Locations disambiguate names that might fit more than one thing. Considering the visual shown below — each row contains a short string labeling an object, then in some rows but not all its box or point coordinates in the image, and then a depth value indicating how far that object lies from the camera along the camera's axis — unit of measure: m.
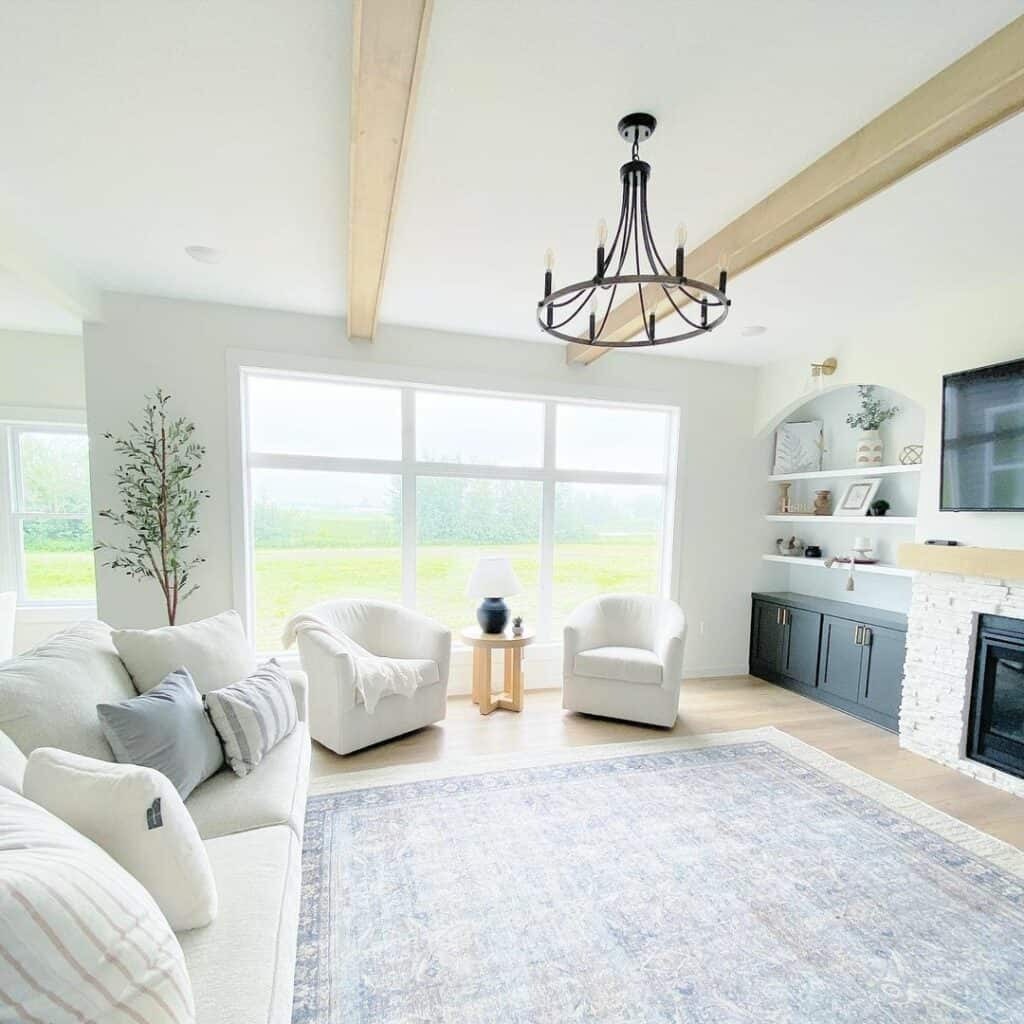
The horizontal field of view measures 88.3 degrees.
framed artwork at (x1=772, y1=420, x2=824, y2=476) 4.37
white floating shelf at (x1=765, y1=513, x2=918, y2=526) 3.40
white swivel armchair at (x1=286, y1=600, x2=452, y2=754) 2.79
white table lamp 3.40
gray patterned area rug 1.50
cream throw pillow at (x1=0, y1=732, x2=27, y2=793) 1.18
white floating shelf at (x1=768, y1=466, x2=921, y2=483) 3.42
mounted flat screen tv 2.62
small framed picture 3.82
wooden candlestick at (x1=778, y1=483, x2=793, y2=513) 4.54
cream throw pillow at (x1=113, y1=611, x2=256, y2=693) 1.93
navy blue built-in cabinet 3.42
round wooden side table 3.44
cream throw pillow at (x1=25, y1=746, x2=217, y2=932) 1.11
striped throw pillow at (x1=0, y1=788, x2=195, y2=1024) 0.70
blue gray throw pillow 1.56
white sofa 1.05
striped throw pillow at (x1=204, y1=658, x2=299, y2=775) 1.83
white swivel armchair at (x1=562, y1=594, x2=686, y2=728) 3.29
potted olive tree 3.09
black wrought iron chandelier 1.42
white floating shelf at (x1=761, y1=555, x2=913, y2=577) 3.43
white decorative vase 3.75
